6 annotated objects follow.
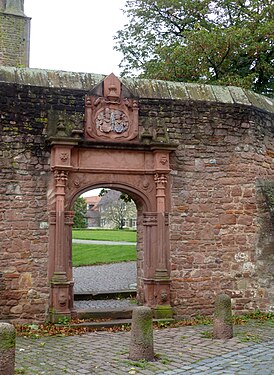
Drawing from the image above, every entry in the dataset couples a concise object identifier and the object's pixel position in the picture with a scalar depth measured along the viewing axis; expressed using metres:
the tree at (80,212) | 52.73
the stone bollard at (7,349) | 5.41
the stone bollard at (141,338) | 6.52
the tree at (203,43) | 15.27
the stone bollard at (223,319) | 7.73
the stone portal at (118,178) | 9.05
